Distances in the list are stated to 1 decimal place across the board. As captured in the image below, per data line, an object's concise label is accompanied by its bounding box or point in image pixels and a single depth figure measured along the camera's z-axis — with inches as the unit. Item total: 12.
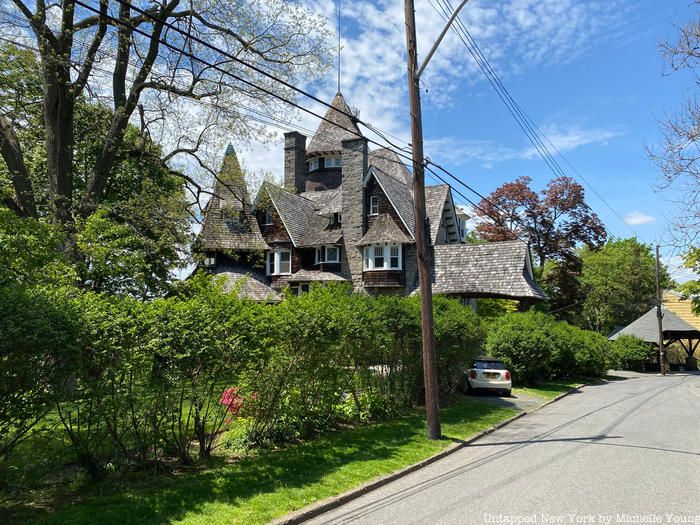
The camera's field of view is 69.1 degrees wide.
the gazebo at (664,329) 1783.3
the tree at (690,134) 410.0
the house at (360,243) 1138.7
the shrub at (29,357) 205.3
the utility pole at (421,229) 422.9
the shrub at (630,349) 1681.8
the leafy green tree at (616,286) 2207.2
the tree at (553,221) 2073.1
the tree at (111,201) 423.5
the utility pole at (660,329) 1638.8
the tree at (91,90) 586.2
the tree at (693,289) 1344.0
